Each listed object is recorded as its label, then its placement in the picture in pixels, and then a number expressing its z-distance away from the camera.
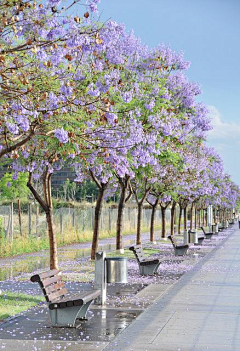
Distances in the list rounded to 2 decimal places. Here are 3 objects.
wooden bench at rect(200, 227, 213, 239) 45.67
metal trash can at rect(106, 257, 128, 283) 14.95
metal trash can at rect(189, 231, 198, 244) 35.65
